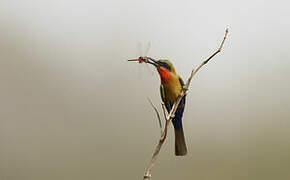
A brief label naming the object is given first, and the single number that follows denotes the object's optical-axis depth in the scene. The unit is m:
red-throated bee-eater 9.59
